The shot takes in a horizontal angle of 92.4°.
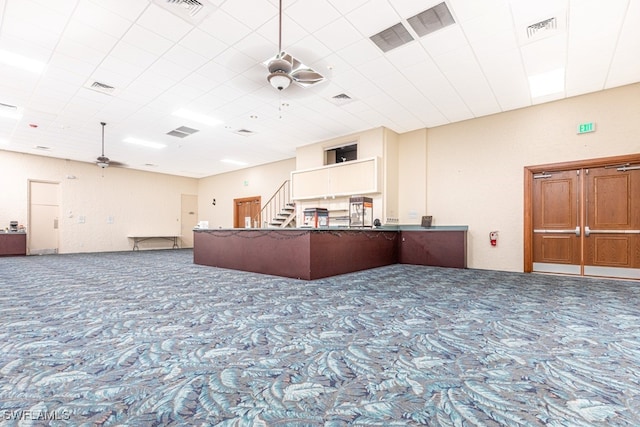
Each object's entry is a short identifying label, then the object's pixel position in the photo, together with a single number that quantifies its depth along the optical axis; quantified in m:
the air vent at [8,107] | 6.68
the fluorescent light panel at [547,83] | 5.42
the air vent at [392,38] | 4.32
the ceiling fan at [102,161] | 8.80
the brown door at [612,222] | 5.70
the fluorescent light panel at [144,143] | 9.33
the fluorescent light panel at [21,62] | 4.80
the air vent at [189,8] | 3.78
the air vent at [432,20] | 3.95
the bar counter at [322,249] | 5.54
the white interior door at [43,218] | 10.91
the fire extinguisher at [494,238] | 6.99
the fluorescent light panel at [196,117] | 7.21
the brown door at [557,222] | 6.24
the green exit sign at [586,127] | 5.95
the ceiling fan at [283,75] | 3.82
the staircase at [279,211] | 10.70
